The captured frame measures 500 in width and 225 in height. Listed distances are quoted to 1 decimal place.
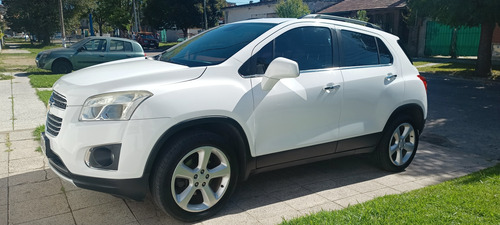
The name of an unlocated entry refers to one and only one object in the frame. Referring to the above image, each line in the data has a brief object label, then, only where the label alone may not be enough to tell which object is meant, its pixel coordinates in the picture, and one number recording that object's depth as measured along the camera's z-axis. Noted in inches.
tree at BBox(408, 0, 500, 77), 501.7
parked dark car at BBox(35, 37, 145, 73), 574.6
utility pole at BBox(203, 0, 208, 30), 1737.2
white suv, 123.5
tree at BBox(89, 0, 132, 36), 1803.0
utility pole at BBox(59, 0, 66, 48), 904.9
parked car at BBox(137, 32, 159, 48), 1425.9
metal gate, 848.3
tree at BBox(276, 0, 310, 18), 1145.4
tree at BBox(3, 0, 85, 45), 1311.5
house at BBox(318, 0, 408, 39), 1019.9
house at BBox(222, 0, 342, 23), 1574.8
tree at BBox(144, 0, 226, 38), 1843.0
